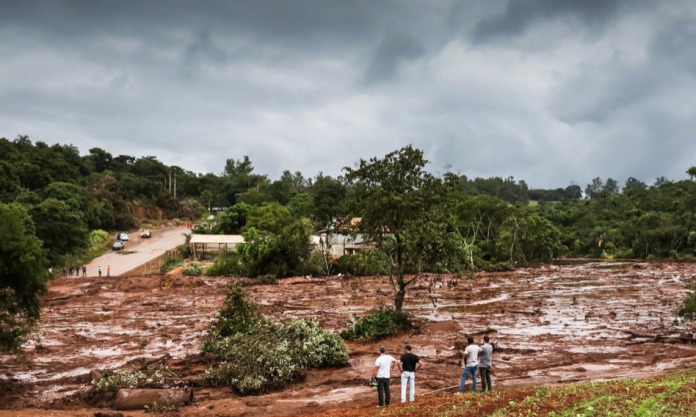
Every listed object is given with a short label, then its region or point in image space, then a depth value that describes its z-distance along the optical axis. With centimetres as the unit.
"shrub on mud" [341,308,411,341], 2238
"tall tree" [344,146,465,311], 2400
